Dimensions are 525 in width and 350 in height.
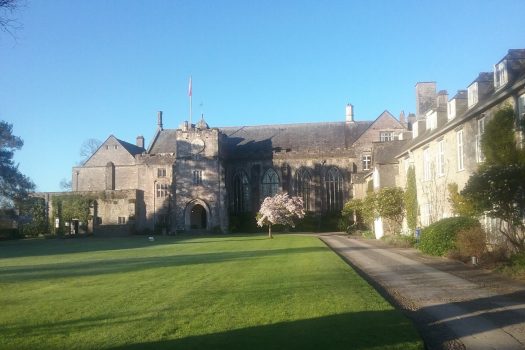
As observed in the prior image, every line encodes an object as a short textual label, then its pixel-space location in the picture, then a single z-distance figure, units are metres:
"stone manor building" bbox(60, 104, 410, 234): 54.34
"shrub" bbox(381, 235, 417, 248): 27.38
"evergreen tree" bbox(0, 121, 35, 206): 45.97
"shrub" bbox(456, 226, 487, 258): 17.62
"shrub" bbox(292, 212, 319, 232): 55.79
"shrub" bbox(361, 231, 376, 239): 38.52
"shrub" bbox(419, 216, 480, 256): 19.52
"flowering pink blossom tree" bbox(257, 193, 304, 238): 43.53
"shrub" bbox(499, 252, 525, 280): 14.38
